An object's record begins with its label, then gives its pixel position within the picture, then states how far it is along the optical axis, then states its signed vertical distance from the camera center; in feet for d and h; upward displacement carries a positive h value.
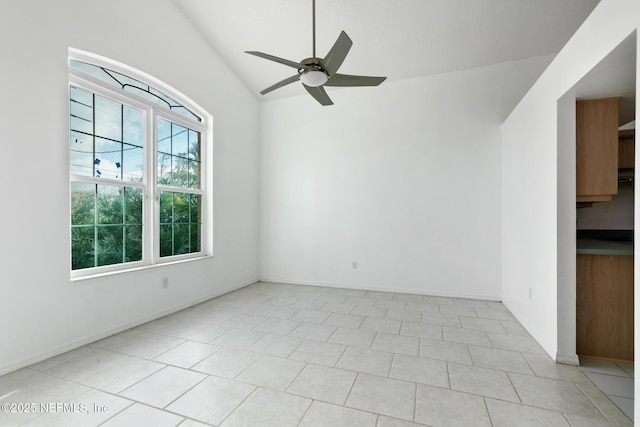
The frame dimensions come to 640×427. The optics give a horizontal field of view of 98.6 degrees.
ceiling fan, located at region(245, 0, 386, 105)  6.28 +3.67
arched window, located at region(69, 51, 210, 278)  8.50 +1.66
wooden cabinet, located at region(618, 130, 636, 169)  9.71 +2.26
